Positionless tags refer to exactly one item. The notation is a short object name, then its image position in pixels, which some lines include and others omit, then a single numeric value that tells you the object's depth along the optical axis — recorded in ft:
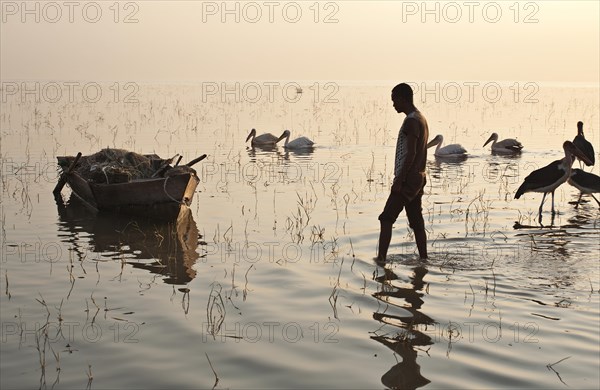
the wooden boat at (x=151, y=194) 40.91
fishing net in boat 43.39
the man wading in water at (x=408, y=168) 29.48
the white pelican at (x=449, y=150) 70.69
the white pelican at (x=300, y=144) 76.95
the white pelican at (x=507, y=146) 73.72
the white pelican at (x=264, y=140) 81.05
